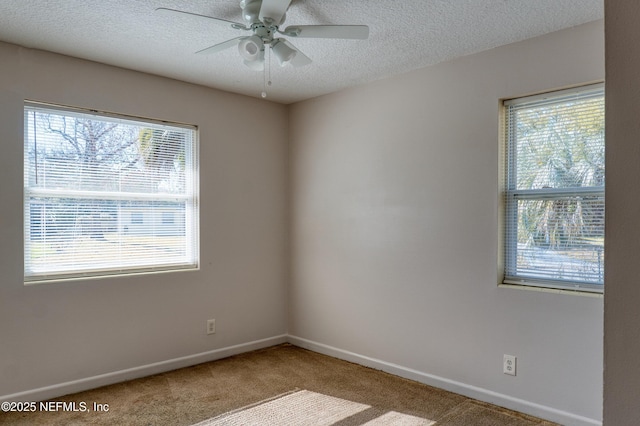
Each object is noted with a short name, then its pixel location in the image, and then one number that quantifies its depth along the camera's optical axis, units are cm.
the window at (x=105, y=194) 309
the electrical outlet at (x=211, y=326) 392
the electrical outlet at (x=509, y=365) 288
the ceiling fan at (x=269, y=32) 222
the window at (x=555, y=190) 262
